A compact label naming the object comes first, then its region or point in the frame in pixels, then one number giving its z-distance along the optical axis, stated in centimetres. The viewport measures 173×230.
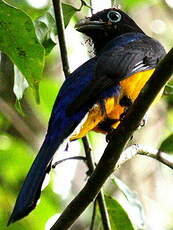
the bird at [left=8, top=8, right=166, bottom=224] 642
